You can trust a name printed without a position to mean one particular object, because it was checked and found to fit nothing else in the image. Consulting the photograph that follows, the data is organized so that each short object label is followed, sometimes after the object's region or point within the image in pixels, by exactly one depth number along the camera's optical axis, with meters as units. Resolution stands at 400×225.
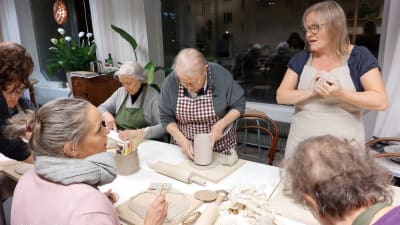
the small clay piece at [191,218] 1.05
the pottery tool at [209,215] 1.02
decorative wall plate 4.11
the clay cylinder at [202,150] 1.44
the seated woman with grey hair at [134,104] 2.22
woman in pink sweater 0.83
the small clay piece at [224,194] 1.20
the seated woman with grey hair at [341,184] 0.68
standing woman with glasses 1.29
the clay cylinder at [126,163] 1.48
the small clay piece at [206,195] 1.19
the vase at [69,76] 3.41
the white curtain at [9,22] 4.41
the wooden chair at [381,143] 1.89
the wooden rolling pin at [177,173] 1.35
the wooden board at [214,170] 1.38
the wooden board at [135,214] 1.09
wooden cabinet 3.17
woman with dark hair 1.52
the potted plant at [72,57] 3.60
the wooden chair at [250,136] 3.06
